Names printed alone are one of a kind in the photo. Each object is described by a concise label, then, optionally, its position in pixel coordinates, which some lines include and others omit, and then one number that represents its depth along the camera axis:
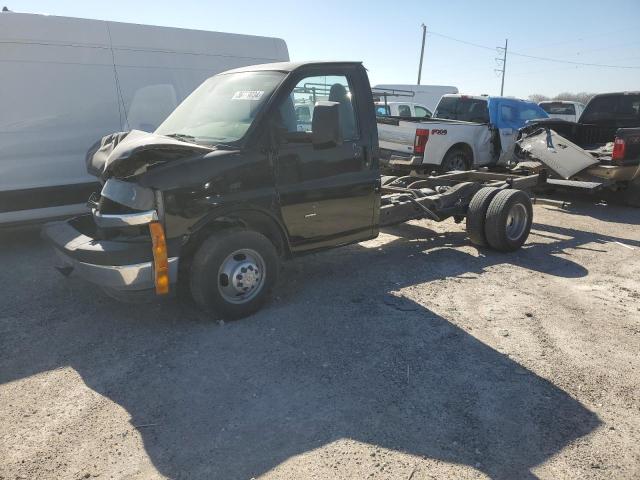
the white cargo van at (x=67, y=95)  6.30
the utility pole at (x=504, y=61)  64.29
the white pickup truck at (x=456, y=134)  10.22
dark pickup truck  8.73
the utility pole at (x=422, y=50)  44.69
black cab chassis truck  3.91
